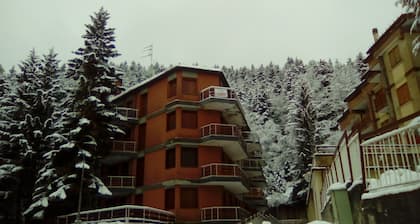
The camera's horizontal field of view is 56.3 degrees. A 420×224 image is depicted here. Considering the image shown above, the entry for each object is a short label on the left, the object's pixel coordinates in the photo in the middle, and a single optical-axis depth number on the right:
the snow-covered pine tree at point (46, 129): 25.89
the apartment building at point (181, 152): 27.95
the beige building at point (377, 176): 6.85
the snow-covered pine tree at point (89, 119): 25.95
